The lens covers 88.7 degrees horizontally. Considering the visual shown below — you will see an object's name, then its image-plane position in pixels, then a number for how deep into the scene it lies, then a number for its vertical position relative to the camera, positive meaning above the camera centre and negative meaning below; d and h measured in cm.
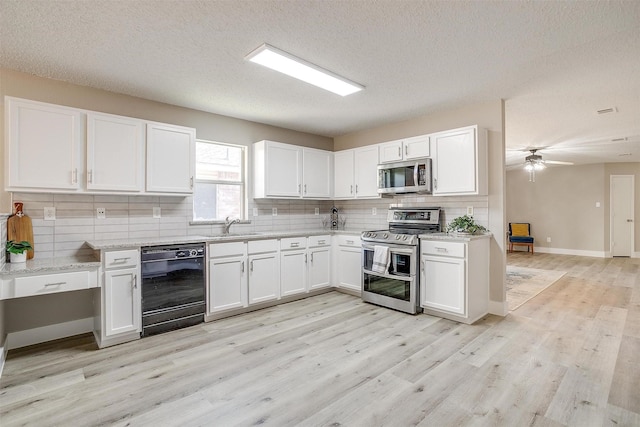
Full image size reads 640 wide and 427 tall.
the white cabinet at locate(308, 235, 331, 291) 454 -68
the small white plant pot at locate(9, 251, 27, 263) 269 -35
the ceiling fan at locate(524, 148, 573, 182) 646 +105
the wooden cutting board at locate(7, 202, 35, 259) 285 -11
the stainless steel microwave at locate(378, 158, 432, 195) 402 +48
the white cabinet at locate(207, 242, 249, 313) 358 -70
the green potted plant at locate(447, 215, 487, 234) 373 -14
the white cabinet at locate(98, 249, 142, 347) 292 -76
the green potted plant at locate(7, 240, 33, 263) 266 -29
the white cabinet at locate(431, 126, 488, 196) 367 +61
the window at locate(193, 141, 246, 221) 418 +43
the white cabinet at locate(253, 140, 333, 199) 446 +63
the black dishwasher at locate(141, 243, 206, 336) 316 -73
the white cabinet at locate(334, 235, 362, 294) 456 -68
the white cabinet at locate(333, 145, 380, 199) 470 +62
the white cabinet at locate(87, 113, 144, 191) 311 +61
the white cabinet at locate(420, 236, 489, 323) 346 -71
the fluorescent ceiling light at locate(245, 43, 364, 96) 258 +127
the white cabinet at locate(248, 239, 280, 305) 389 -69
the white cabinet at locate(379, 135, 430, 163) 410 +85
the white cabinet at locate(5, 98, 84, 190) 275 +61
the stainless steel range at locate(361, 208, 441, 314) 379 -54
